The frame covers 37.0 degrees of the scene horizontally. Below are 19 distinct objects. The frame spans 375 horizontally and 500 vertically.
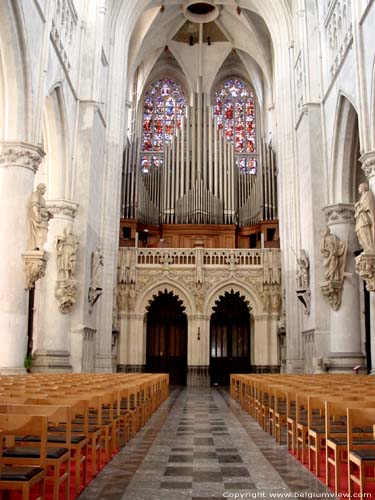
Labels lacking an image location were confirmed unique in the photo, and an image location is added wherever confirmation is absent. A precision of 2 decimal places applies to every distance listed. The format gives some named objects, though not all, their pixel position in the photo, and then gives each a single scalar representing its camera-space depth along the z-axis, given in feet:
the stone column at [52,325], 51.78
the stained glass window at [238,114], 108.68
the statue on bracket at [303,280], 59.28
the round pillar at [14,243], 38.06
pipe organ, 90.84
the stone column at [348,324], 52.08
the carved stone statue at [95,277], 59.55
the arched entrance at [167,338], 89.30
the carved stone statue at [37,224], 39.99
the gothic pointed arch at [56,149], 55.47
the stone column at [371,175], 40.86
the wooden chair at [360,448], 12.12
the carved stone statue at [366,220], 40.29
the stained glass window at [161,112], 108.27
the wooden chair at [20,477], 10.28
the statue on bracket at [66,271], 53.36
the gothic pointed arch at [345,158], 54.49
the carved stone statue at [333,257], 52.90
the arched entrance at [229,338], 88.94
